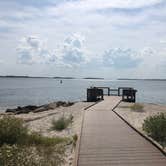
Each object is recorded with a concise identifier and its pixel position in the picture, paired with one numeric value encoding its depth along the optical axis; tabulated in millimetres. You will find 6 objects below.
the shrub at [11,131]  5004
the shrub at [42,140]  5330
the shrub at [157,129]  5427
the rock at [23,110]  14462
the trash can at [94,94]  15682
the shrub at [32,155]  3370
